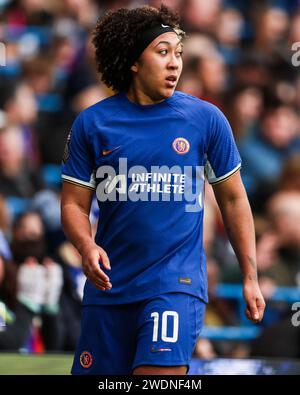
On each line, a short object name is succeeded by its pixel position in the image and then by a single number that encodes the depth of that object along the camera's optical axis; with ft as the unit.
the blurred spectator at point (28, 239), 58.54
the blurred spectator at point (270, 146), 70.49
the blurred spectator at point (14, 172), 65.05
